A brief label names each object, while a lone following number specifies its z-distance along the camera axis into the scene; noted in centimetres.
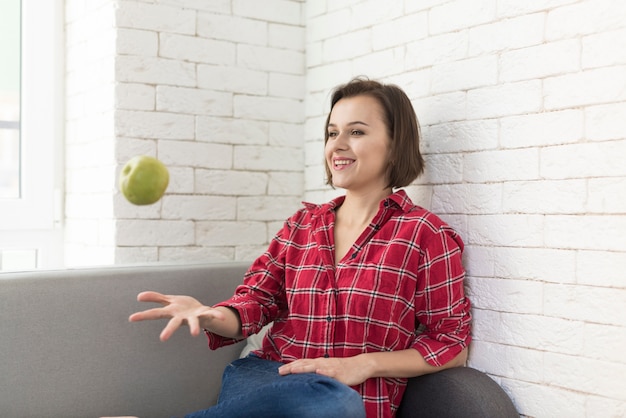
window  251
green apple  152
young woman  180
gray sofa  184
